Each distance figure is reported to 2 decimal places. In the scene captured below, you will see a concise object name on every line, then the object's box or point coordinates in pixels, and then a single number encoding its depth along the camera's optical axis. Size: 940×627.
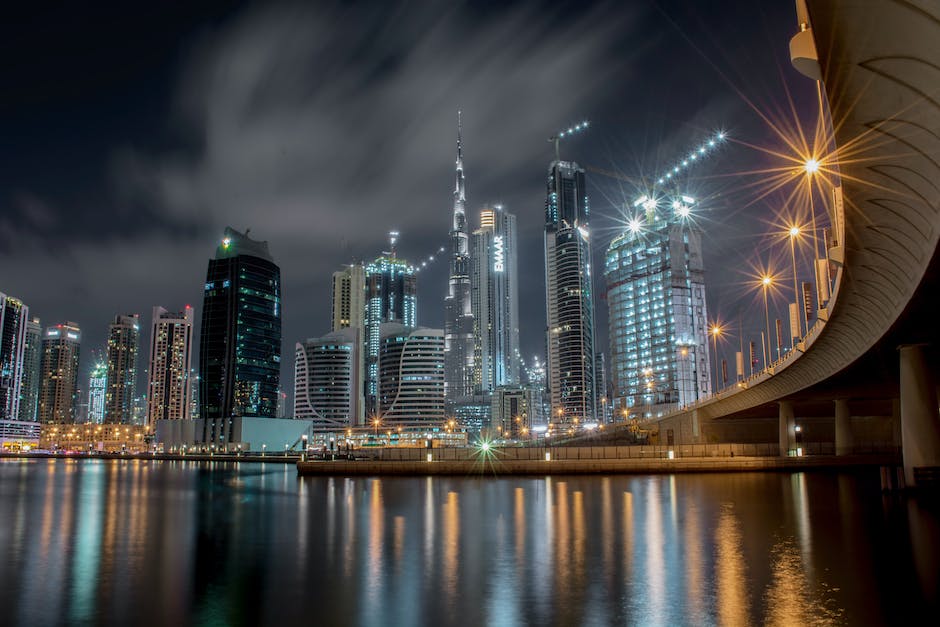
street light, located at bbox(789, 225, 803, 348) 59.66
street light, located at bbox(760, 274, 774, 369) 79.78
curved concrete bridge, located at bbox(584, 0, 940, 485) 13.11
